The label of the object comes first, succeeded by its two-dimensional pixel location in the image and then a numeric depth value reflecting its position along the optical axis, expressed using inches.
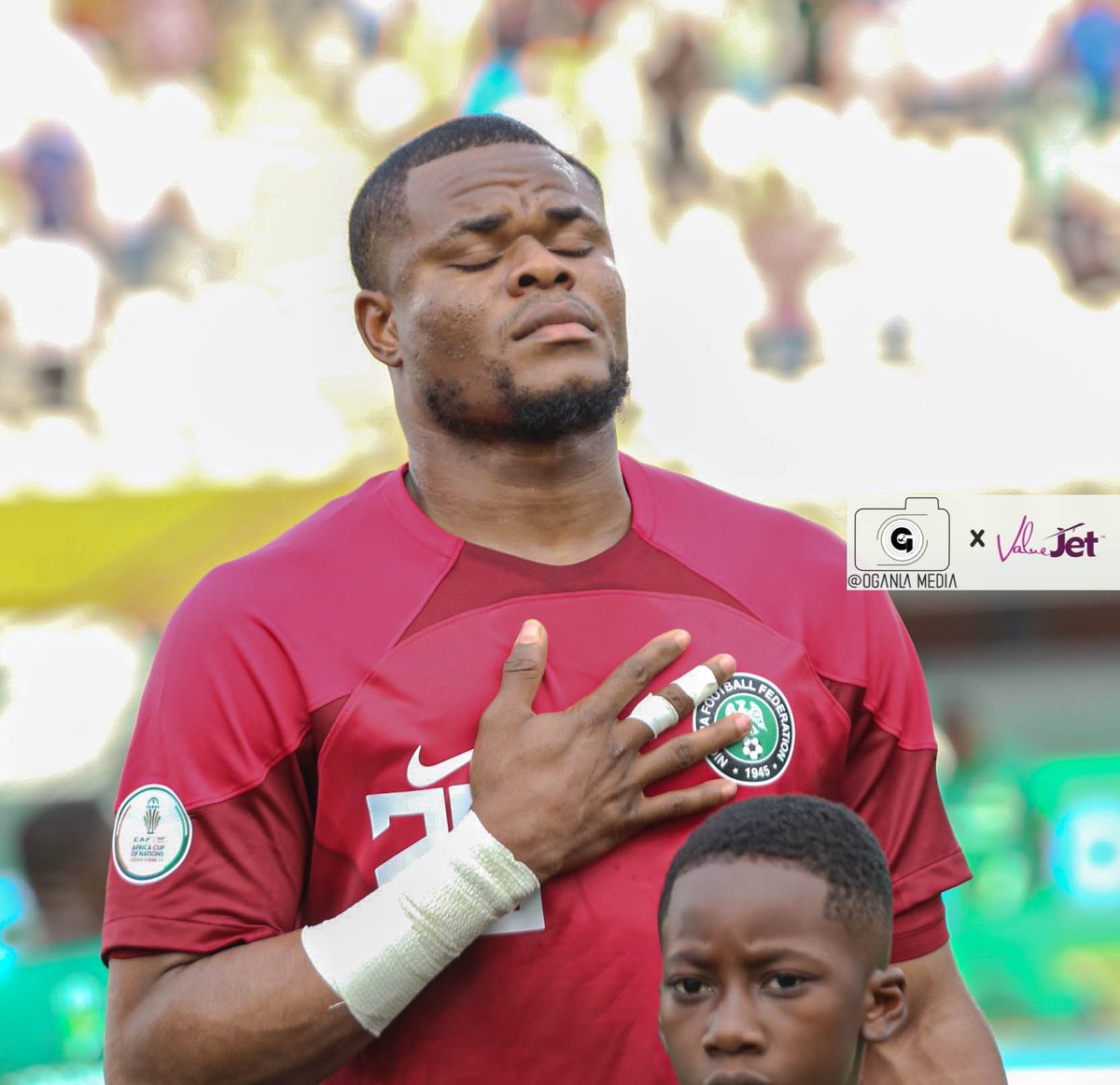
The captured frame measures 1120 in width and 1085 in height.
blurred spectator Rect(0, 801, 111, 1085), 356.8
